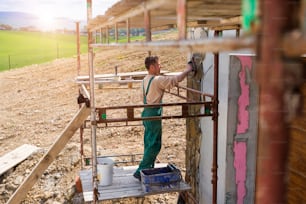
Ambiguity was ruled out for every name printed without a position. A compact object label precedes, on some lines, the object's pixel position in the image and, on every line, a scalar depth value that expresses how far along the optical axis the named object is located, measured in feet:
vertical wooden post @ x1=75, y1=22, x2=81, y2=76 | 26.82
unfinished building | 4.33
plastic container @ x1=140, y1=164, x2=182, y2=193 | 19.92
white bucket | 20.49
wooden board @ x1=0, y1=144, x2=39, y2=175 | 32.94
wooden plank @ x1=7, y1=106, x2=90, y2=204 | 20.95
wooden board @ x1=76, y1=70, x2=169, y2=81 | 28.14
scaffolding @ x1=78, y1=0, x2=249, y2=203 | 5.87
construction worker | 19.74
